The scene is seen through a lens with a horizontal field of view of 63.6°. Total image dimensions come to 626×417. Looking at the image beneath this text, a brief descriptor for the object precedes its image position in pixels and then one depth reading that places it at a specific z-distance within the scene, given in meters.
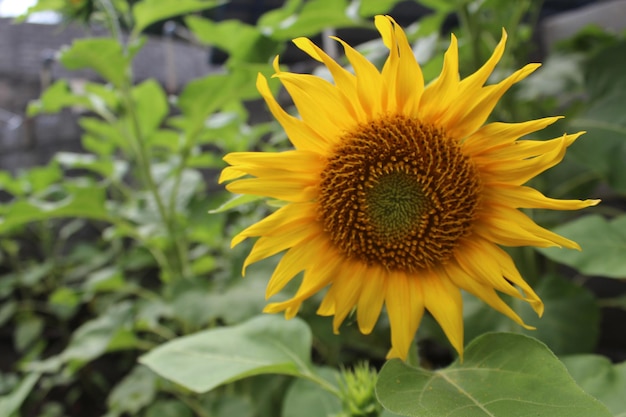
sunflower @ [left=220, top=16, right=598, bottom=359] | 0.37
